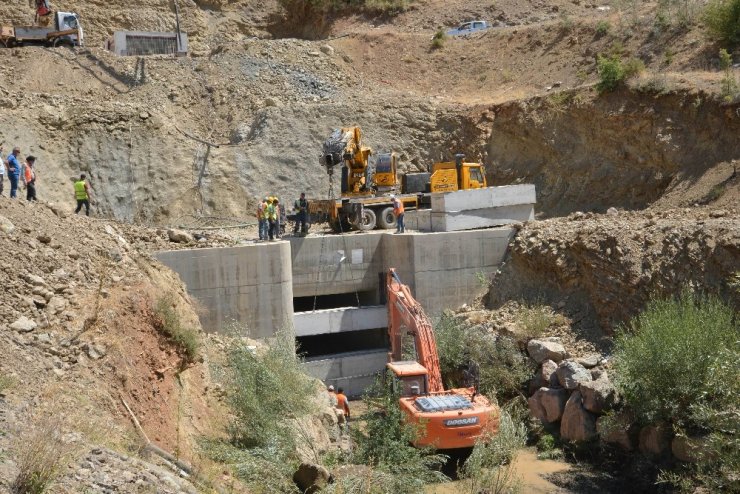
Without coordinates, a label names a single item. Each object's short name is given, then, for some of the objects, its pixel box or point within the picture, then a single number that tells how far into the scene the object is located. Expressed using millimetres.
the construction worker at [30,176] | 19312
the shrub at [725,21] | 30625
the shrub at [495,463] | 13836
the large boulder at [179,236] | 21750
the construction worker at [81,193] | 22828
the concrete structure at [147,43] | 38406
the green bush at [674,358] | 15242
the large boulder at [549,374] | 19531
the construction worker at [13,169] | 18862
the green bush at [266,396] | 13070
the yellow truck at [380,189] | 25938
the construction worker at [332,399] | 18236
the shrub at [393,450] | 13320
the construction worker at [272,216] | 23812
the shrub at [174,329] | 13570
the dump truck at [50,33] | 36125
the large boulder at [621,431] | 17016
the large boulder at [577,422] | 17953
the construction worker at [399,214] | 24844
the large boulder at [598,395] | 17781
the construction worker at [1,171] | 17509
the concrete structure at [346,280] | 21922
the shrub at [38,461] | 7461
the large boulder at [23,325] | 11489
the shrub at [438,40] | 41062
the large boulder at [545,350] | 20250
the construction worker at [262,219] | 23880
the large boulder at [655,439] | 16094
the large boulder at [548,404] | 18875
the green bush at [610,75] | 30656
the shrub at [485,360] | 20375
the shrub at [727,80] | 27544
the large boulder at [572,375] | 18641
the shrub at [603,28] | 36719
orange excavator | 15227
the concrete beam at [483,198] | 24703
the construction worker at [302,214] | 24812
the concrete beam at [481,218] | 24781
